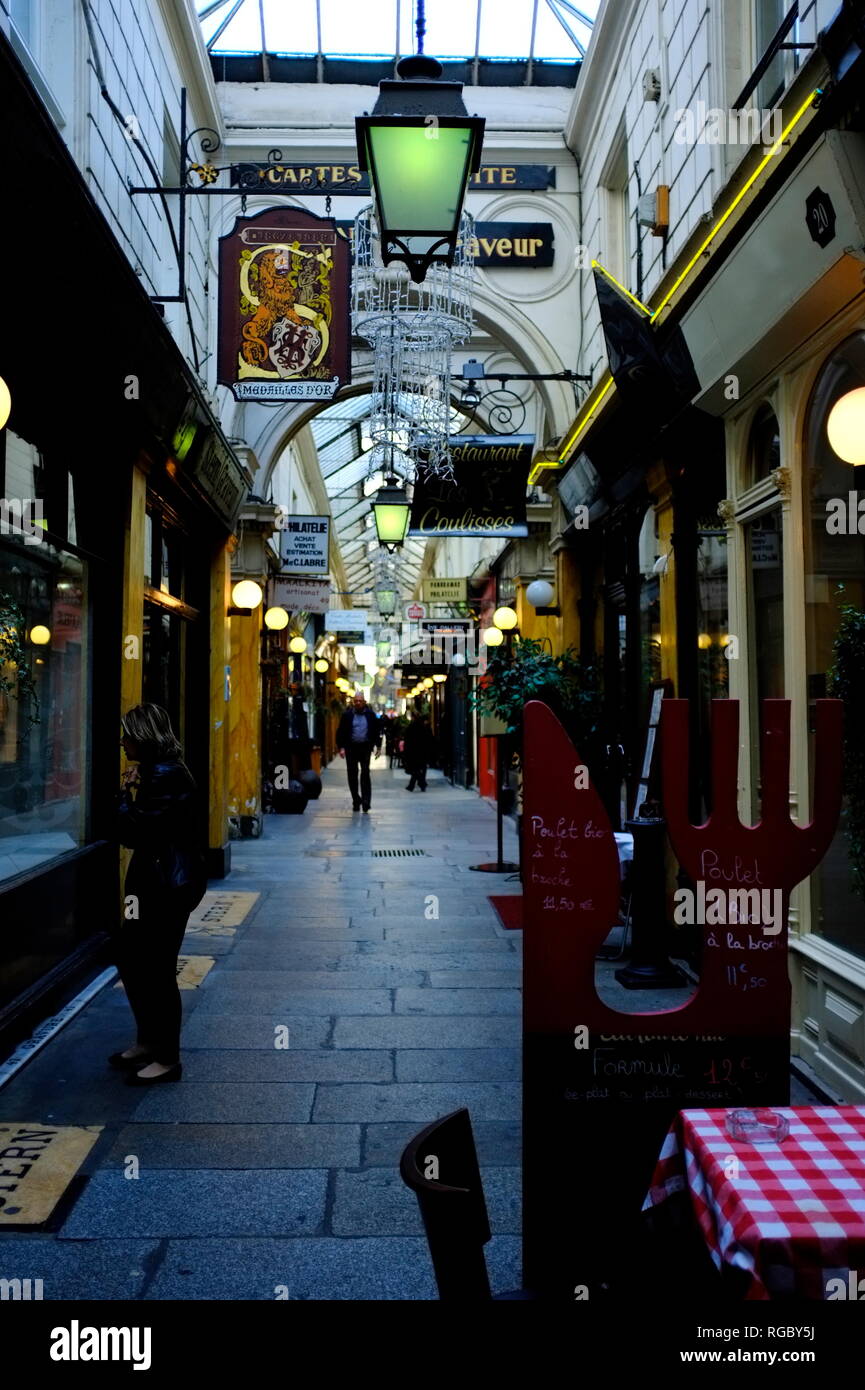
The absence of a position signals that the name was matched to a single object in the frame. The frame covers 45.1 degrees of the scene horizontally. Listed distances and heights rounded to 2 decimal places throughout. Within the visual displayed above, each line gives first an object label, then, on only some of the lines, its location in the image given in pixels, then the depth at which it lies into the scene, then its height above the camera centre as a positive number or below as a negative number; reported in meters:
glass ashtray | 2.40 -0.99
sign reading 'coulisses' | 12.05 +2.49
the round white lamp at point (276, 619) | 15.40 +1.33
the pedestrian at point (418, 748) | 23.56 -0.95
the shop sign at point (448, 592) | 22.05 +2.44
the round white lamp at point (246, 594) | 12.96 +1.43
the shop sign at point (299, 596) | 16.62 +1.80
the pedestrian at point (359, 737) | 17.84 -0.51
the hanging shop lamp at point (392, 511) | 12.57 +2.37
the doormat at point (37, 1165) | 3.61 -1.73
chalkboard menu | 2.91 -0.96
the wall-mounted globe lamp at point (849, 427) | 4.10 +1.09
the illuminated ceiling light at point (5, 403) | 3.77 +1.12
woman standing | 4.91 -0.88
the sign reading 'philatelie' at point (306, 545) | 16.06 +2.54
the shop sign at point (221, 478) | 9.11 +2.19
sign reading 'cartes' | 11.34 +6.11
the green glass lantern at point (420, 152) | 4.71 +2.55
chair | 1.89 -0.95
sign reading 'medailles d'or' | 8.07 +3.17
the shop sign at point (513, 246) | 12.74 +5.66
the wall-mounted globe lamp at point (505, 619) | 14.57 +1.23
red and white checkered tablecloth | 1.99 -1.02
